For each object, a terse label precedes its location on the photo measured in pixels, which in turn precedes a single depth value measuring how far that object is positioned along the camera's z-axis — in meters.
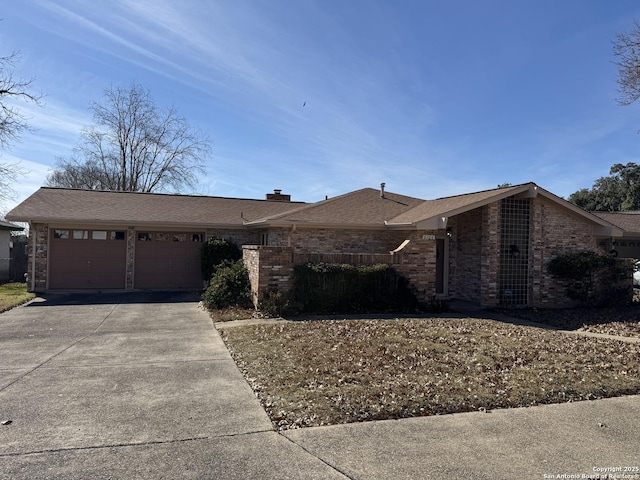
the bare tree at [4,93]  19.45
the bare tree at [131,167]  34.69
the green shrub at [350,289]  11.90
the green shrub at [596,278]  13.80
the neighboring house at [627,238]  20.55
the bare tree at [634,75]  12.59
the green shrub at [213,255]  16.52
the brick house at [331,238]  13.06
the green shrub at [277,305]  11.43
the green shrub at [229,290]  12.71
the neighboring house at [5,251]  20.61
